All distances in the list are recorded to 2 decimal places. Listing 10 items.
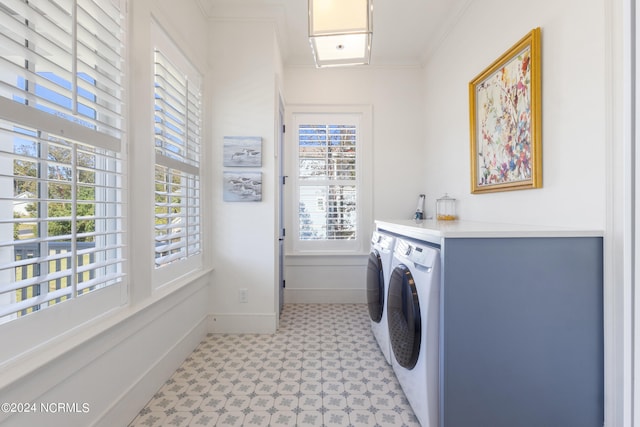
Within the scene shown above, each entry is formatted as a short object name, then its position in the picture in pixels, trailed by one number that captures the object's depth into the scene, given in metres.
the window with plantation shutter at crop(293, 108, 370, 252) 3.47
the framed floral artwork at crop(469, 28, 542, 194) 1.64
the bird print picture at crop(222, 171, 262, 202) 2.57
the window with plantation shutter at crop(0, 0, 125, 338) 0.96
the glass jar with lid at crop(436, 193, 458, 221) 2.55
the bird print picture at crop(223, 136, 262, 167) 2.56
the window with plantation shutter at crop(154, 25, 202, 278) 1.86
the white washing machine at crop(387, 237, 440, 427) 1.33
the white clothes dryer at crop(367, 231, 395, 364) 1.98
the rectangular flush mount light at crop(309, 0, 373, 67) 1.48
